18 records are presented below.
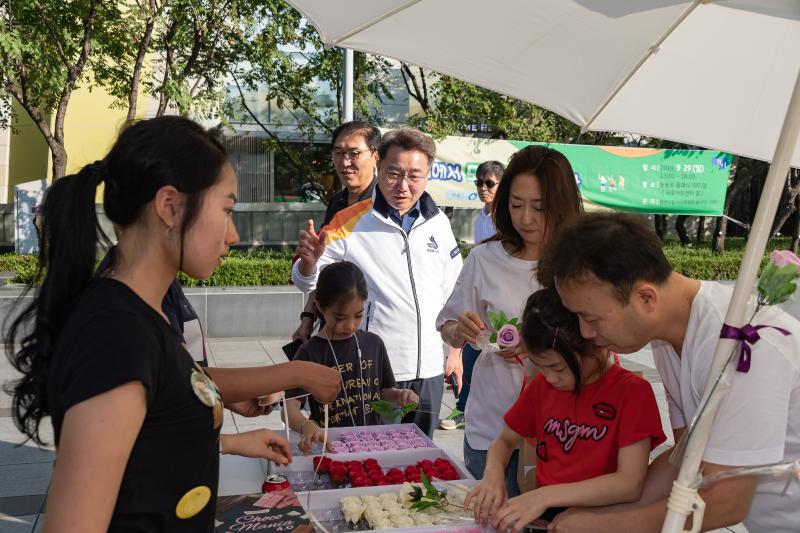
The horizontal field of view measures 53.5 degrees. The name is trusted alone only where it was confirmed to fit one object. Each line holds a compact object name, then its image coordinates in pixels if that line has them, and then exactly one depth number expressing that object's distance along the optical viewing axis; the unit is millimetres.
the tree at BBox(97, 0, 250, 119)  10273
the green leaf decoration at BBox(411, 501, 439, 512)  2084
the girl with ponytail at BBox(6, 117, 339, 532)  1233
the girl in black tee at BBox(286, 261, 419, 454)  3000
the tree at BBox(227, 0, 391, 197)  11305
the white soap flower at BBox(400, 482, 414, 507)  2145
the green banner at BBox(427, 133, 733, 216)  10289
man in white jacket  3490
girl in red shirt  1891
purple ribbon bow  1406
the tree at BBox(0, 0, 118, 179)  9438
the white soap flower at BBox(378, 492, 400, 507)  2130
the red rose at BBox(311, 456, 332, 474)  2373
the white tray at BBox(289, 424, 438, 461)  2516
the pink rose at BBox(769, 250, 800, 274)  1367
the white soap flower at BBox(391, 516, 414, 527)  1983
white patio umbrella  2031
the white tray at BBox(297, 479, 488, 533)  2143
